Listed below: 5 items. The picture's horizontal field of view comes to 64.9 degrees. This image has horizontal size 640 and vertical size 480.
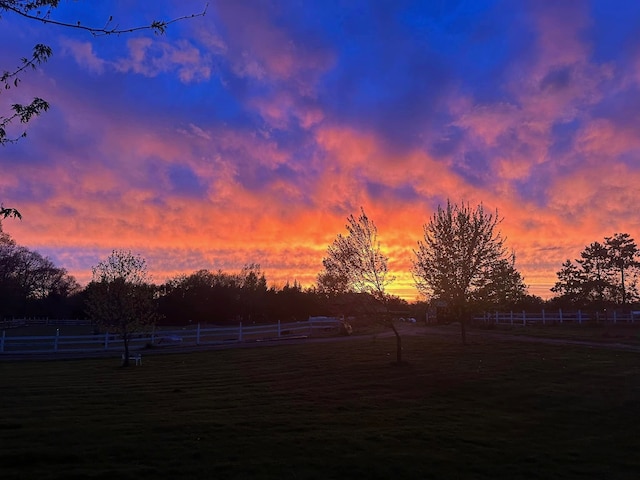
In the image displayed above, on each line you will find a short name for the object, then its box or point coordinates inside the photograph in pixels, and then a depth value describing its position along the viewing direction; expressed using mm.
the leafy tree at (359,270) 21922
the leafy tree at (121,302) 24156
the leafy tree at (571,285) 48938
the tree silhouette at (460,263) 26219
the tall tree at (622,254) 46906
